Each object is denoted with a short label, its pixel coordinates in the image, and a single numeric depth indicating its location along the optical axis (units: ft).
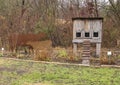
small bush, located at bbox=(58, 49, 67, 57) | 42.56
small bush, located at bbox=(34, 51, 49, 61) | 40.68
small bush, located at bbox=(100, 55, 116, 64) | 36.99
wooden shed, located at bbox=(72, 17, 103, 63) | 44.96
